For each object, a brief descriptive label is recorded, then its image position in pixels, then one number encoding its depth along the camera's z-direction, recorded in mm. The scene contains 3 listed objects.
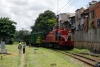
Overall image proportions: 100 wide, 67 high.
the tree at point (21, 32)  113754
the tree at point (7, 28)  54534
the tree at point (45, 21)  66478
